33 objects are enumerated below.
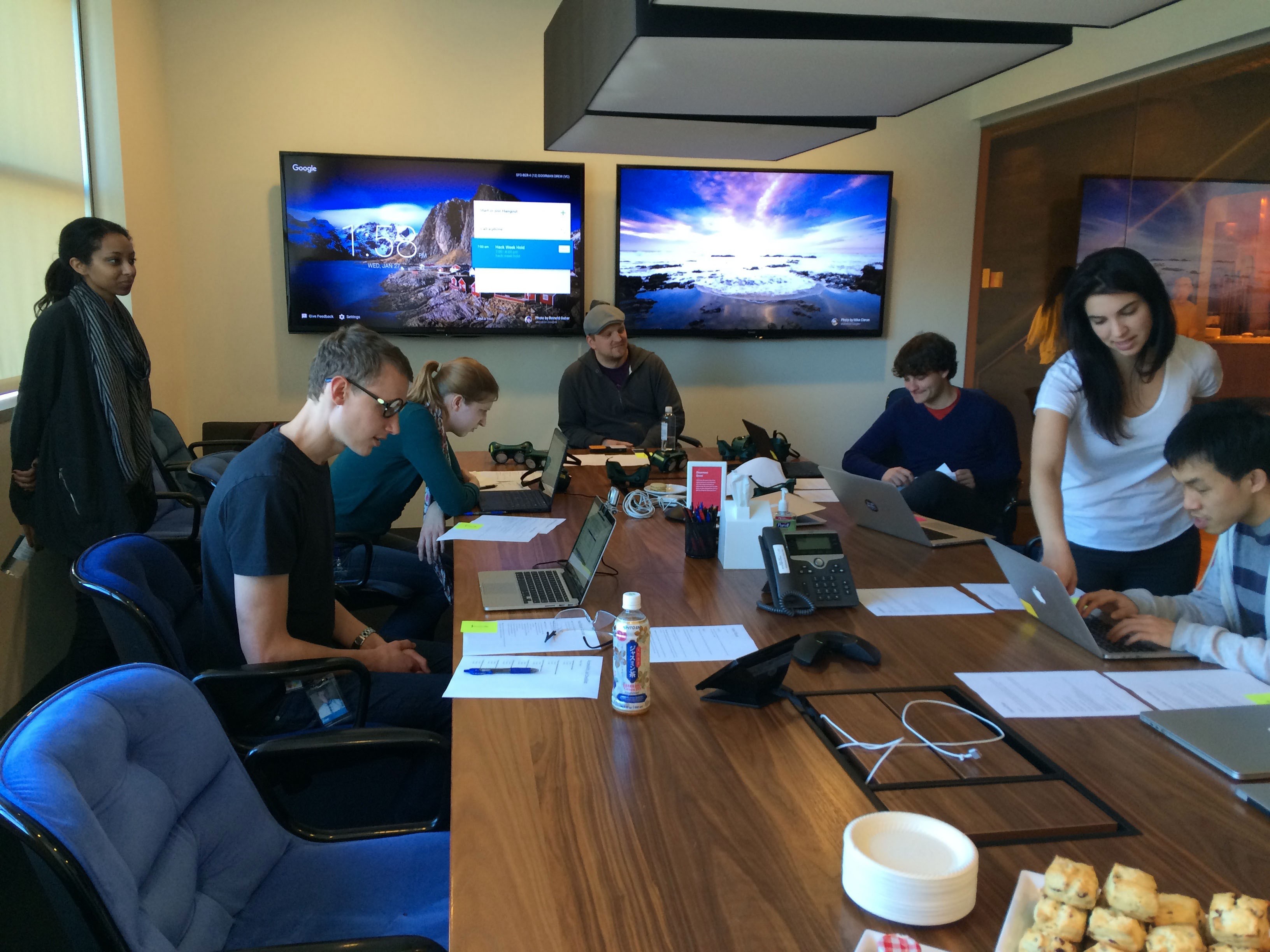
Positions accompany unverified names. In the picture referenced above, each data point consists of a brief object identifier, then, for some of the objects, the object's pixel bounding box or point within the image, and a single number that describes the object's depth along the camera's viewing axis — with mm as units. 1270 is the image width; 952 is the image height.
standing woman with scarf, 3135
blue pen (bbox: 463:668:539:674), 1750
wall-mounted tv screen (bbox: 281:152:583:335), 5027
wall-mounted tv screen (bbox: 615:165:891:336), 5469
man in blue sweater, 3557
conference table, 1039
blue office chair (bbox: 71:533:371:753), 1742
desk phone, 2078
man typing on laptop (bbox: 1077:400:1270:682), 1780
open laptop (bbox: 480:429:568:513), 3221
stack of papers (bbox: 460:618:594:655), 1884
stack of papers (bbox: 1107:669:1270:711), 1603
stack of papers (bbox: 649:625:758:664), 1829
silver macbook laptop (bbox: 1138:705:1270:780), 1344
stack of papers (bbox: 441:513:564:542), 2832
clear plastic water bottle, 4449
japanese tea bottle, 1491
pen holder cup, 2525
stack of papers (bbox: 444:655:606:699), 1653
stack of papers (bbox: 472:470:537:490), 3625
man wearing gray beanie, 5059
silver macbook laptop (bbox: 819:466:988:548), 2748
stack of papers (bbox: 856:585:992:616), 2125
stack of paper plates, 999
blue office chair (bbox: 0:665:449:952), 1022
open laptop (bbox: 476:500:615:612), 2143
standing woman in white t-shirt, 2289
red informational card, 2719
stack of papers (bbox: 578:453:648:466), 4121
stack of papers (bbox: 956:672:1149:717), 1577
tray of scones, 825
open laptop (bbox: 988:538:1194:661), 1815
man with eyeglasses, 1960
